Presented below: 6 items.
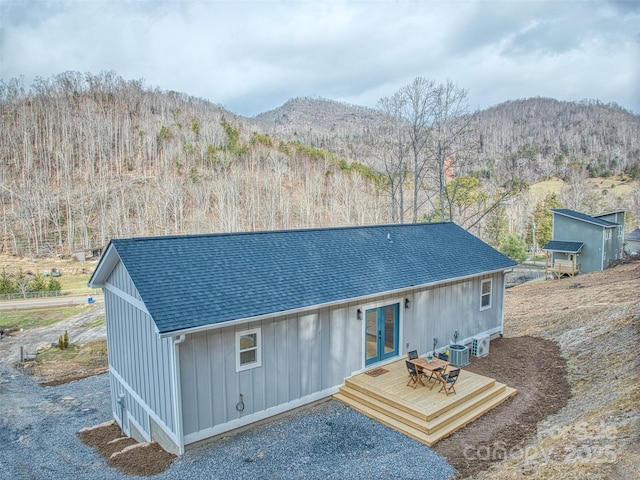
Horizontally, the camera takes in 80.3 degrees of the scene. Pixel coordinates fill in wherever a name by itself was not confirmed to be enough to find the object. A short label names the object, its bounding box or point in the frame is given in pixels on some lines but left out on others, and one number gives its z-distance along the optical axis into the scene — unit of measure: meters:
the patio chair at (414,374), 7.82
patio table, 7.74
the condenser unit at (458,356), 9.60
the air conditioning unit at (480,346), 10.41
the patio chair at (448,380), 7.55
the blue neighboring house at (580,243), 25.64
